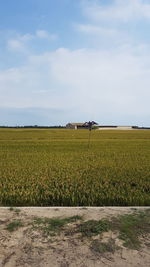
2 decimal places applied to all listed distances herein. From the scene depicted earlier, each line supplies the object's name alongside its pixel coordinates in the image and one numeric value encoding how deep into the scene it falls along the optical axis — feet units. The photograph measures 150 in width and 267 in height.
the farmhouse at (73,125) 374.57
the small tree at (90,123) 68.96
